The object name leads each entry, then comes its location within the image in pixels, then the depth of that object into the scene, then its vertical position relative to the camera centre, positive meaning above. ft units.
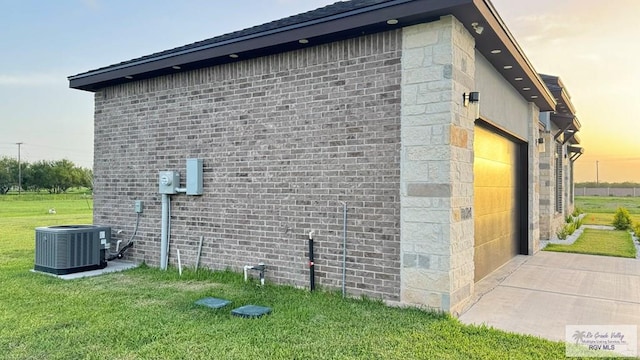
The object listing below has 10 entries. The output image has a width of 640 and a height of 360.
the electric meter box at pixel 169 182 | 21.70 +0.13
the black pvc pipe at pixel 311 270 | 17.15 -3.62
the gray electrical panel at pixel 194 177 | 20.99 +0.39
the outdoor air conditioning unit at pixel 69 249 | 20.80 -3.40
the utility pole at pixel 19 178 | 199.82 +2.64
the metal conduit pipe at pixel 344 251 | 16.60 -2.71
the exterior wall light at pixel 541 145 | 31.58 +3.27
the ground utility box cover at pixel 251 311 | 13.89 -4.45
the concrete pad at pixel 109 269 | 20.44 -4.62
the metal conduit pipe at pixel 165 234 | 22.21 -2.72
